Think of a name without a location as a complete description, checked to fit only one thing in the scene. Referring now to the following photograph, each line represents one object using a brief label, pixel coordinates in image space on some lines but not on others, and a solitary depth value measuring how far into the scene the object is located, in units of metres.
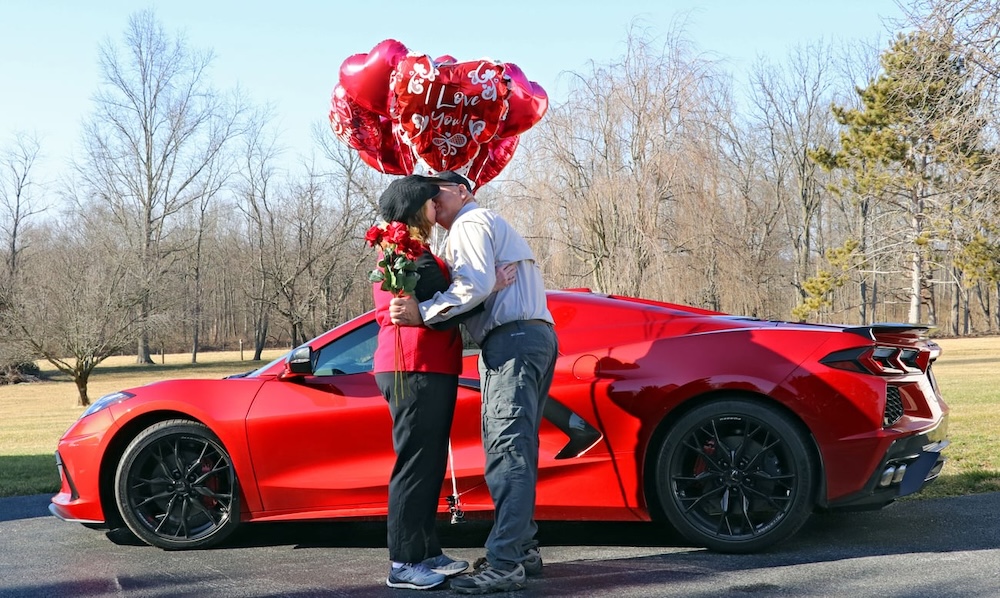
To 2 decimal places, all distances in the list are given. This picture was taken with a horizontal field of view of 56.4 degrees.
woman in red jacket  3.99
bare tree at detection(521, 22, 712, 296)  20.69
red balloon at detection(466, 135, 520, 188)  6.00
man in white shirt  3.89
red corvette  4.34
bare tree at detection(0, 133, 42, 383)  33.06
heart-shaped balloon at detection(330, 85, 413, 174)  5.94
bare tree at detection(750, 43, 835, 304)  52.62
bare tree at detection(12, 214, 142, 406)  29.36
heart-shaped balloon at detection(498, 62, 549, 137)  5.93
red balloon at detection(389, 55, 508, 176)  5.53
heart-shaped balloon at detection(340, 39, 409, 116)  5.70
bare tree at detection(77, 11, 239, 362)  52.31
